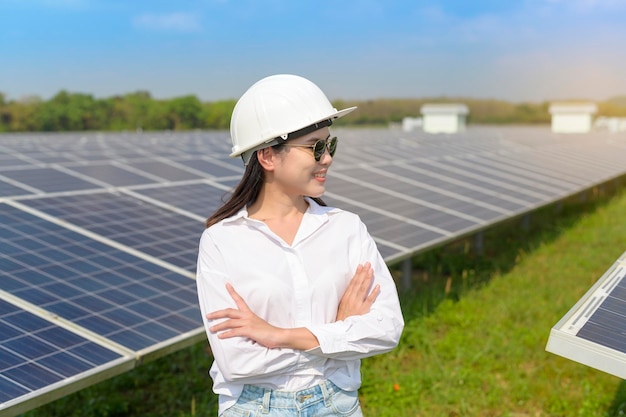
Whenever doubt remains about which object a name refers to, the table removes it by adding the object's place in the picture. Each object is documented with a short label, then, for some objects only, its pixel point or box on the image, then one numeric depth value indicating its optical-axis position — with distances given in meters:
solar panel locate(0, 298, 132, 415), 3.46
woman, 2.50
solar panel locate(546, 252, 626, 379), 2.99
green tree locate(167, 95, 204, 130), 70.31
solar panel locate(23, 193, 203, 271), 5.93
